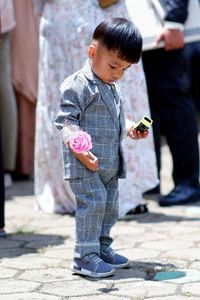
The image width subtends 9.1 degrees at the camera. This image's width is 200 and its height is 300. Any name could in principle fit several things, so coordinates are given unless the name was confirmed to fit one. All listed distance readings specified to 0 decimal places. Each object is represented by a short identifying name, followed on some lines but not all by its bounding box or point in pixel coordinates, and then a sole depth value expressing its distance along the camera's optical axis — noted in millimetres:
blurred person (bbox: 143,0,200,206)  7693
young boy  5219
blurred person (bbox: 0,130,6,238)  6505
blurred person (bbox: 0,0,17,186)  8613
